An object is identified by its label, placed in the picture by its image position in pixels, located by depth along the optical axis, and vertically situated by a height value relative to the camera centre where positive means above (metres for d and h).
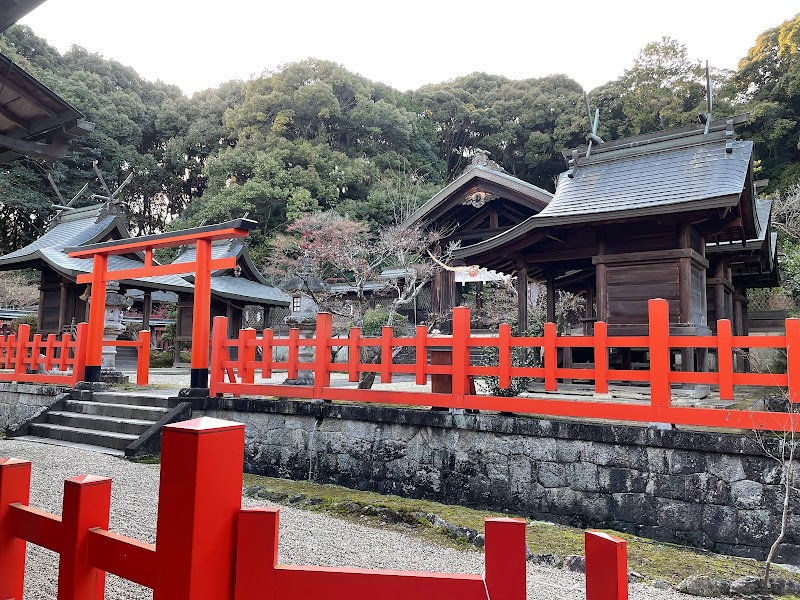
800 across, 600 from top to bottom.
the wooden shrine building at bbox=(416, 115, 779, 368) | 8.35 +2.20
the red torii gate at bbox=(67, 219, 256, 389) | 8.58 +1.41
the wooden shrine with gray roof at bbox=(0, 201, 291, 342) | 17.33 +2.58
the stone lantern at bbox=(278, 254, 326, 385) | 10.29 +1.04
